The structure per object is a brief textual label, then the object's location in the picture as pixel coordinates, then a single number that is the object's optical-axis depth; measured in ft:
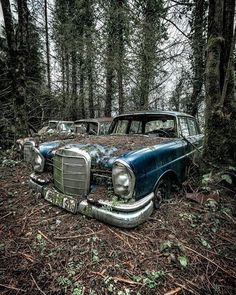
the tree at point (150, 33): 21.46
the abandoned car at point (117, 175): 6.31
